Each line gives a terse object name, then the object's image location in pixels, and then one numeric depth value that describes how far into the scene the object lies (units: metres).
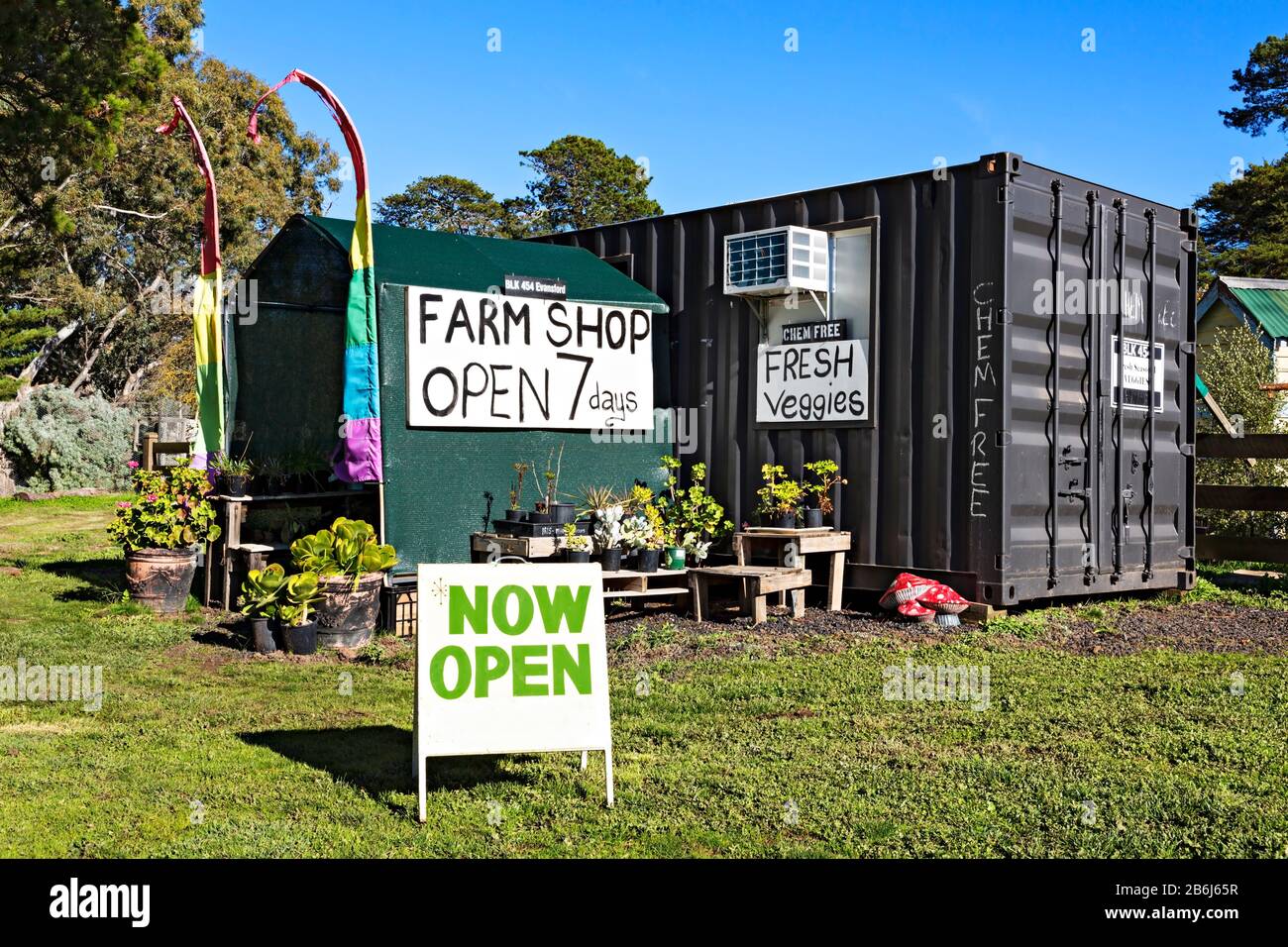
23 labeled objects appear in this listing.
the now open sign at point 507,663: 5.12
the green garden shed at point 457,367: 10.08
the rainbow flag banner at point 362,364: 9.73
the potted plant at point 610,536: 10.20
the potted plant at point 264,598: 8.93
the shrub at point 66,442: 25.47
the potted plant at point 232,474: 10.87
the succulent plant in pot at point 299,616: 8.84
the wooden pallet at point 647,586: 10.16
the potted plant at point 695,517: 11.07
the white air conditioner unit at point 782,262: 10.50
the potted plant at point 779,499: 10.48
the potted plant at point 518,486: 10.71
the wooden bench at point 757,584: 9.99
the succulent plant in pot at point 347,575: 8.98
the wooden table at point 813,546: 10.21
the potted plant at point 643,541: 10.33
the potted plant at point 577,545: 9.96
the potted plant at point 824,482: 10.55
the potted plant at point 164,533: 10.55
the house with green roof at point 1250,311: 22.09
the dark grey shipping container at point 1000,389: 9.59
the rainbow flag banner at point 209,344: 11.34
